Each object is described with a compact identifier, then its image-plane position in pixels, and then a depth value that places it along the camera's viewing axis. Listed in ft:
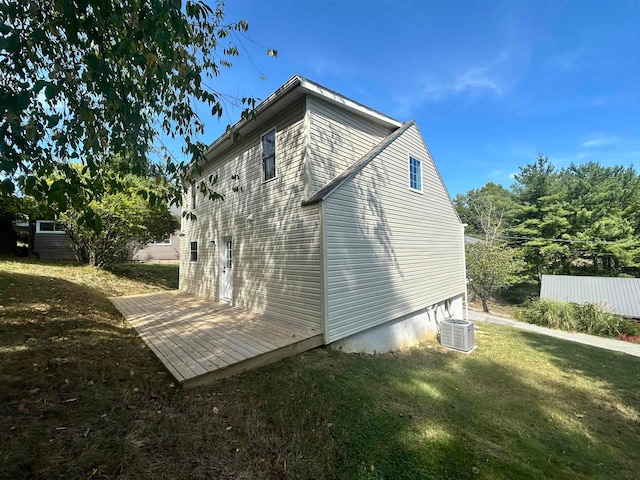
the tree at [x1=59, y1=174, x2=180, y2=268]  36.32
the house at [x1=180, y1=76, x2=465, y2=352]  20.03
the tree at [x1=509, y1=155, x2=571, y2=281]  78.43
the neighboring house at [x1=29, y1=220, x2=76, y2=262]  50.70
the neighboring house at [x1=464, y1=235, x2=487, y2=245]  85.06
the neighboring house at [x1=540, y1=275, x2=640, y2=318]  54.24
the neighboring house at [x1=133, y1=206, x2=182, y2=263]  68.28
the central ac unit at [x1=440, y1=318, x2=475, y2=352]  27.45
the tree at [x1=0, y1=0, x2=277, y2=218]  6.02
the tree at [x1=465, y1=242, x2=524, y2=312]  67.46
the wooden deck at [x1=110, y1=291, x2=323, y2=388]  13.70
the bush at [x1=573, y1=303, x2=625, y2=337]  49.90
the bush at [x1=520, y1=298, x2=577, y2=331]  53.67
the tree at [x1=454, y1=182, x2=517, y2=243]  98.77
